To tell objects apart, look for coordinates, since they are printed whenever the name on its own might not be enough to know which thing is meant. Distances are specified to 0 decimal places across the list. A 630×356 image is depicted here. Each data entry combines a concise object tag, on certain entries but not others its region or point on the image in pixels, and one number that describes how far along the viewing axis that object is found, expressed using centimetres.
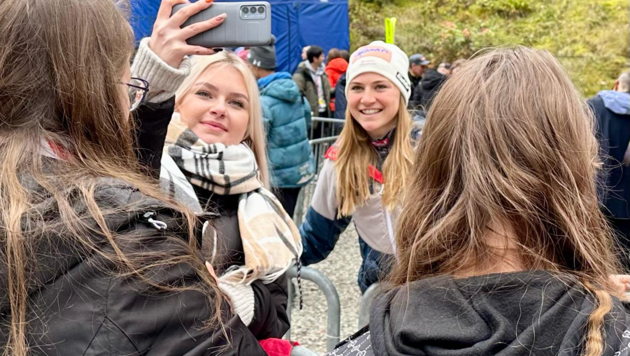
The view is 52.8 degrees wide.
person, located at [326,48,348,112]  1248
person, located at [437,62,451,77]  1132
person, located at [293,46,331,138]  990
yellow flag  381
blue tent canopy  1551
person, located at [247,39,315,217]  581
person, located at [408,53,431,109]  1212
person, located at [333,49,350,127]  1069
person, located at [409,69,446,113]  976
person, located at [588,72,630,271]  510
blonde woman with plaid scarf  204
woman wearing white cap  311
